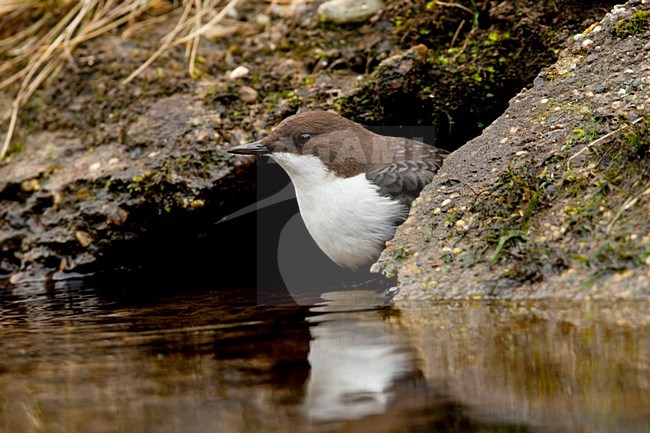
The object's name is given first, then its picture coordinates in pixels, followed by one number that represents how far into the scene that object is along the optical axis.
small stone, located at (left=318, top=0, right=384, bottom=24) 11.53
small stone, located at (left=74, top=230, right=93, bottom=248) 11.09
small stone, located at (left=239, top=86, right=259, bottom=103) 11.09
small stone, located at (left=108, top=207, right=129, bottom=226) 10.74
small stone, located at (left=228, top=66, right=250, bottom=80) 11.48
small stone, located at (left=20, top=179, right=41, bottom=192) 11.58
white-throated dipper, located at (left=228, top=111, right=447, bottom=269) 8.83
